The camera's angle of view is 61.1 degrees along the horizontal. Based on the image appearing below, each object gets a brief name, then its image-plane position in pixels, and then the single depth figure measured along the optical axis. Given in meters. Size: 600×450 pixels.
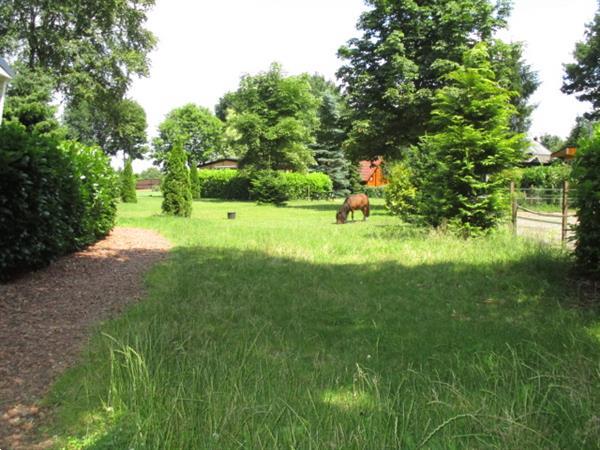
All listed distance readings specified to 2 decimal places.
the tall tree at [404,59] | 23.52
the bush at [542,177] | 27.16
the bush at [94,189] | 8.69
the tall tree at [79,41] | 29.81
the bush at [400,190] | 16.05
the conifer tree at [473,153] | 10.79
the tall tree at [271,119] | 32.28
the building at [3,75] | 18.94
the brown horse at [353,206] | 17.10
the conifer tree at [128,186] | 30.98
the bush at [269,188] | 30.92
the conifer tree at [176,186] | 18.25
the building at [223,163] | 60.41
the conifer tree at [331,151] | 44.56
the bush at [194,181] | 38.66
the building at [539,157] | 42.51
